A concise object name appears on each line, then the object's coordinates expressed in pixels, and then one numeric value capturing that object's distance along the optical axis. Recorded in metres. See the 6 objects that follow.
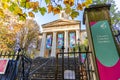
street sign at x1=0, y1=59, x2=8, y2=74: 1.94
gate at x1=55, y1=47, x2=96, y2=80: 1.85
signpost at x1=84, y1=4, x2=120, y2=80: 1.60
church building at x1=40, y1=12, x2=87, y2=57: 13.98
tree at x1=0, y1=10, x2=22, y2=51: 7.96
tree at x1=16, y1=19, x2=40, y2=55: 11.88
